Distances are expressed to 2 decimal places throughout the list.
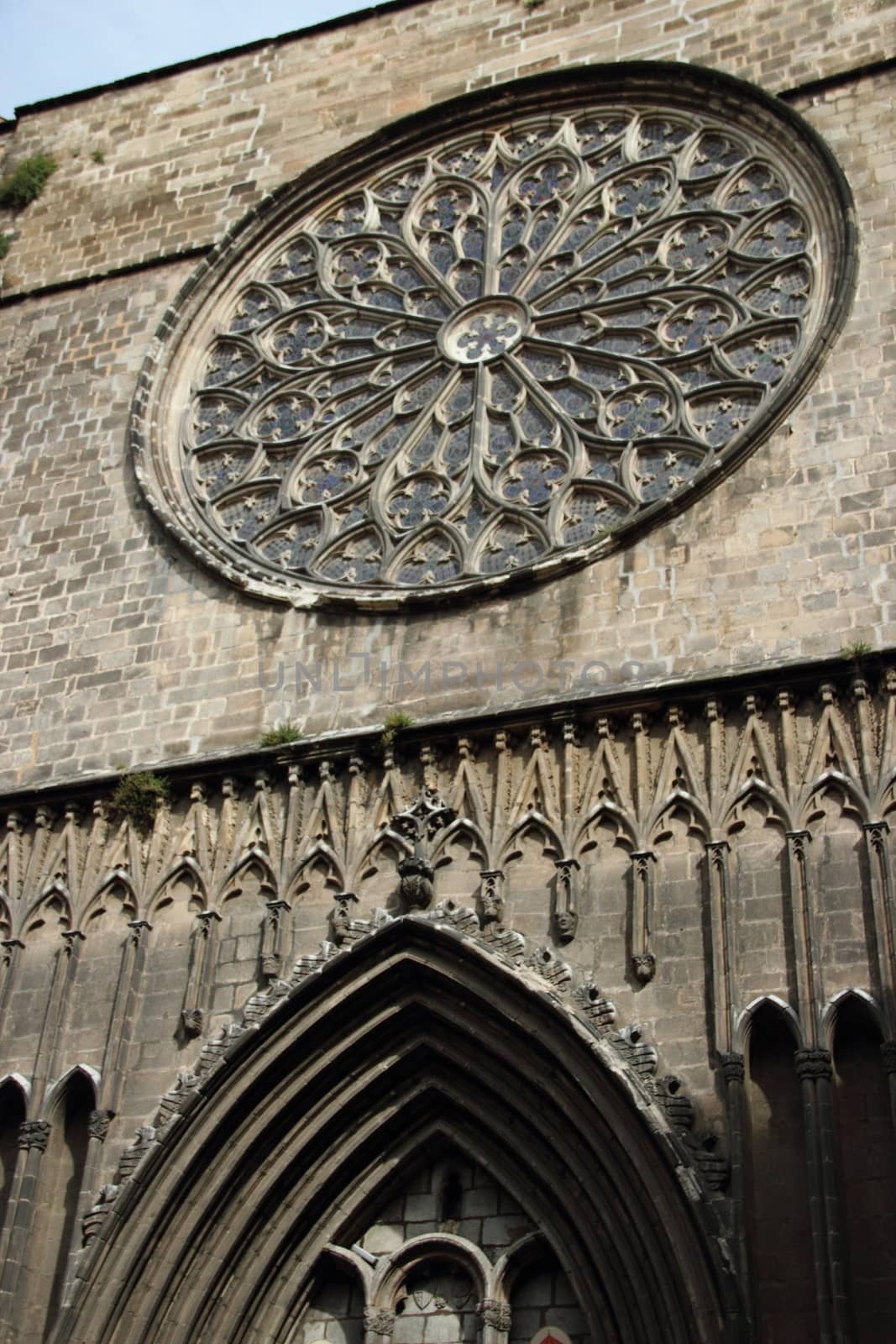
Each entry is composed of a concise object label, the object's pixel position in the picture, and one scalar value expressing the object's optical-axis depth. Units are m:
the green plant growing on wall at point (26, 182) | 16.62
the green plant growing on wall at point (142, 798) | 11.77
